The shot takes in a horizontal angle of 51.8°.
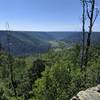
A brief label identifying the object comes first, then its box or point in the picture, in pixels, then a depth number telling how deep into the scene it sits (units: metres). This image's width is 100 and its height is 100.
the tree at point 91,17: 14.19
